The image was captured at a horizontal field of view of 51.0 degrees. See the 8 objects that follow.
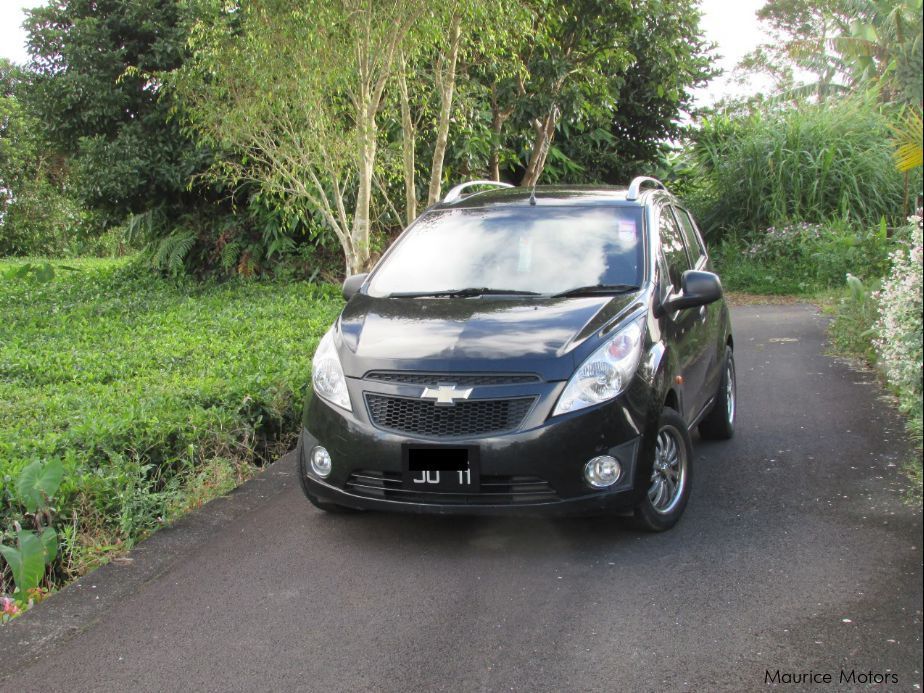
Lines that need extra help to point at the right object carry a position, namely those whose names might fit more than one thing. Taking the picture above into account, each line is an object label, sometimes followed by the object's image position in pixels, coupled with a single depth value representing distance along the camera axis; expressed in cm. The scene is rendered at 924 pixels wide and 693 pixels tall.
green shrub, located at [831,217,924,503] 324
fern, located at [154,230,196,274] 1614
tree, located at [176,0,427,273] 923
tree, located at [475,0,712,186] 1256
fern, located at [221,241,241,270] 1606
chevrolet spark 444
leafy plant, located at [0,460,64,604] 434
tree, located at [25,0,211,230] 1502
